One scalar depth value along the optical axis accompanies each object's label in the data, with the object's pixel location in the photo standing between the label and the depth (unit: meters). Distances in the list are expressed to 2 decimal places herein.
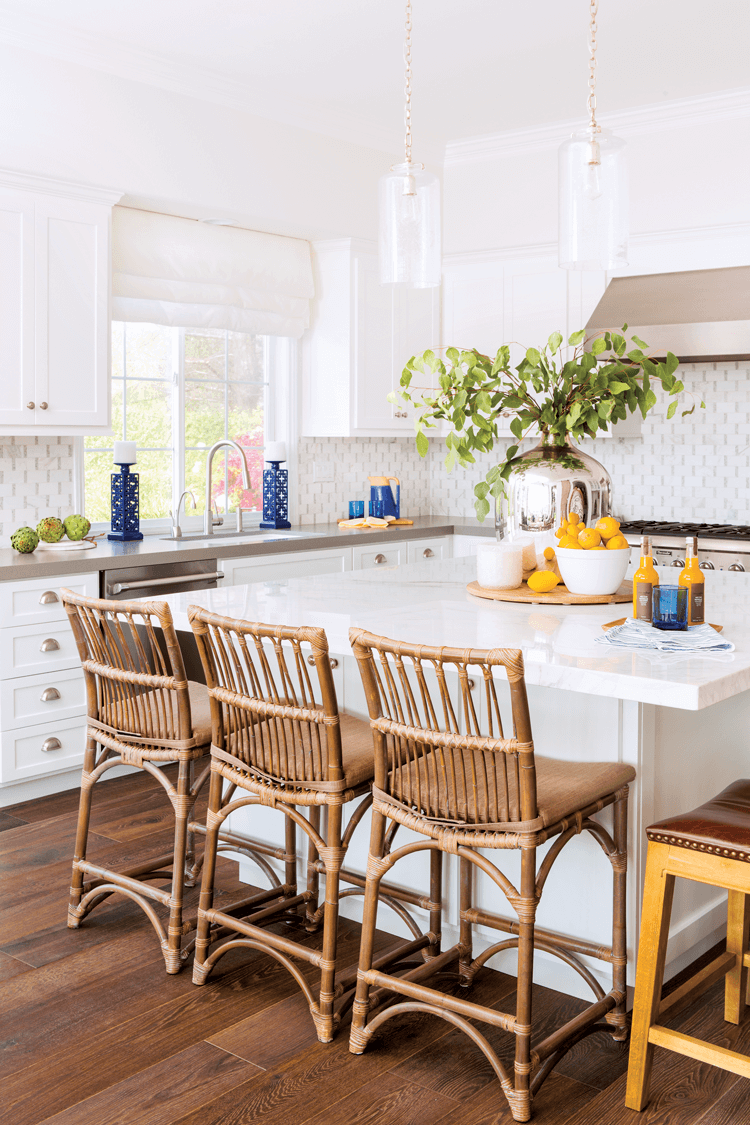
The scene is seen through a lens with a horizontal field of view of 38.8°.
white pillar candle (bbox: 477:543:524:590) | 2.97
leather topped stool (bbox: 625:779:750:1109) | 1.93
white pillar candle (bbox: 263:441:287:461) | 5.47
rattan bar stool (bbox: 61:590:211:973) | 2.57
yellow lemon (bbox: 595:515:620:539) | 2.89
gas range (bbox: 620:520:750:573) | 4.70
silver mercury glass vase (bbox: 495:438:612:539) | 3.10
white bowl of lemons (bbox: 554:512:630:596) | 2.85
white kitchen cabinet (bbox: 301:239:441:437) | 5.59
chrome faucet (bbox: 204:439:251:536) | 5.02
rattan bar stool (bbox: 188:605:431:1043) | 2.27
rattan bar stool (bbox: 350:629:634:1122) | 2.02
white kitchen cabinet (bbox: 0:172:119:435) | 4.04
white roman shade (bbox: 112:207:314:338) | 4.77
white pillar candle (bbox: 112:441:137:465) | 4.68
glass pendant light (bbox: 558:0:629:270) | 2.32
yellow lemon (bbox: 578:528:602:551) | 2.87
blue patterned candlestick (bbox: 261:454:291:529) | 5.50
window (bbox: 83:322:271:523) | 4.97
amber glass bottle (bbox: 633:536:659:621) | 2.48
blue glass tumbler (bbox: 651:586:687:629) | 2.36
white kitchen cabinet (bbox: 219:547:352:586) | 4.58
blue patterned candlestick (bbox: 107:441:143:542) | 4.71
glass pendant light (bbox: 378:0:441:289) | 2.47
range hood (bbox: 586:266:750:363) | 4.91
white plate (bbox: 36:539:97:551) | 4.23
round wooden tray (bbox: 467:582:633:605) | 2.85
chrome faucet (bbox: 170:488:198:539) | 4.93
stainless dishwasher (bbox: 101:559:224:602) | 4.11
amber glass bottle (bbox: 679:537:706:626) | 2.38
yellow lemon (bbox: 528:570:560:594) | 2.92
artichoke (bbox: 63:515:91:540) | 4.32
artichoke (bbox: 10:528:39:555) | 4.07
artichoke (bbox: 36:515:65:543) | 4.22
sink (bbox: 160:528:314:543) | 4.77
